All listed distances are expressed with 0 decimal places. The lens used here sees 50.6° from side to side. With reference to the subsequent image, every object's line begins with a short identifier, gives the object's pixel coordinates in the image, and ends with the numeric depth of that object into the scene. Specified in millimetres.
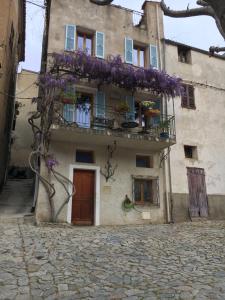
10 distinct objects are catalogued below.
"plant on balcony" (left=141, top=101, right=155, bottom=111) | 10159
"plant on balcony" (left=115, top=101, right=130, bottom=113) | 9982
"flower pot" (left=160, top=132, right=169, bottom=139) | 10175
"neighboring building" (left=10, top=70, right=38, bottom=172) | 16328
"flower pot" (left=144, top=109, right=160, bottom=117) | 10301
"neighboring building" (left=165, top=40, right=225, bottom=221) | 10833
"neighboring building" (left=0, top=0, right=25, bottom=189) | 9731
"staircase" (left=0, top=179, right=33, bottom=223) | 8715
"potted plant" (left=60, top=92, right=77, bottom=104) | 9165
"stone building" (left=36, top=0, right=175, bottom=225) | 9417
